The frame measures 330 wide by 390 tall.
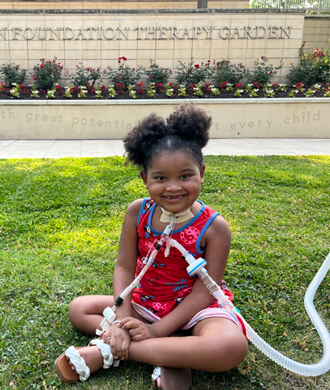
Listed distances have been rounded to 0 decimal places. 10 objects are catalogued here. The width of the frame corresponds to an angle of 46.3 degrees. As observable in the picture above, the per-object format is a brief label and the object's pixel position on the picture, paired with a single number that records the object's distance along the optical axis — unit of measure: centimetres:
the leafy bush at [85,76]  998
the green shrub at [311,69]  1052
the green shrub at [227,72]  1026
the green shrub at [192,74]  1014
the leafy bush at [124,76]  1001
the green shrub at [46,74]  988
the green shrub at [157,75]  1009
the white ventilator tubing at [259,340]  171
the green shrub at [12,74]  993
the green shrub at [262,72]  1025
